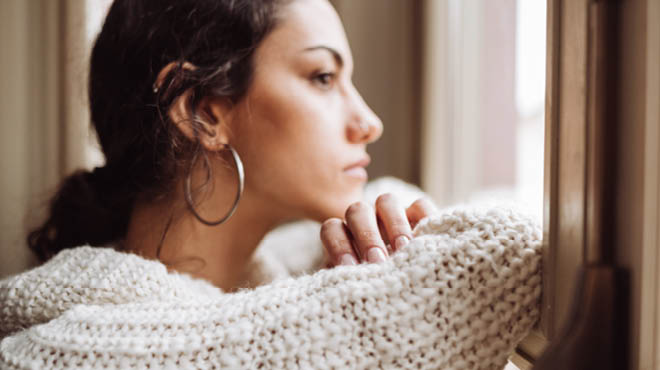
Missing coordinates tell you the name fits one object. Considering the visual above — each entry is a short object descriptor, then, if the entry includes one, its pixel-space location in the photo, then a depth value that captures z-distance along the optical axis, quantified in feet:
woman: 1.51
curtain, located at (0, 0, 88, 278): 3.70
